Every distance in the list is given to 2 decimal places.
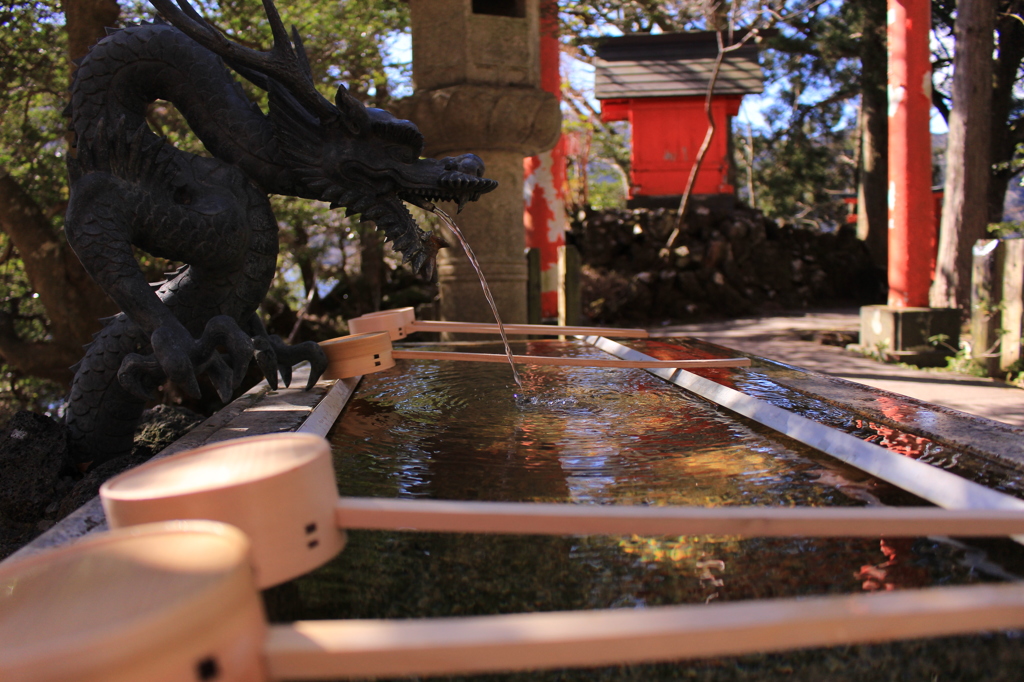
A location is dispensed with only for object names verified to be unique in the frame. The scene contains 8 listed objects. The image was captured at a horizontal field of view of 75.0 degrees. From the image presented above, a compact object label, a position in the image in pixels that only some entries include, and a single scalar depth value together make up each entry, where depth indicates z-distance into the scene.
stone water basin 0.99
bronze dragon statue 1.93
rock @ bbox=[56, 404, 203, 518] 1.91
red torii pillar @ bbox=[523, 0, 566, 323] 10.69
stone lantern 5.37
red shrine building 12.71
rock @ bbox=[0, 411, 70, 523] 2.00
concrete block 6.35
